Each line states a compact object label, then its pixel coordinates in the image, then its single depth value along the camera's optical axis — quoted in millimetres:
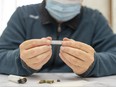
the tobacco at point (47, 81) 720
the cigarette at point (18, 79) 720
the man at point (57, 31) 889
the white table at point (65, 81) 698
